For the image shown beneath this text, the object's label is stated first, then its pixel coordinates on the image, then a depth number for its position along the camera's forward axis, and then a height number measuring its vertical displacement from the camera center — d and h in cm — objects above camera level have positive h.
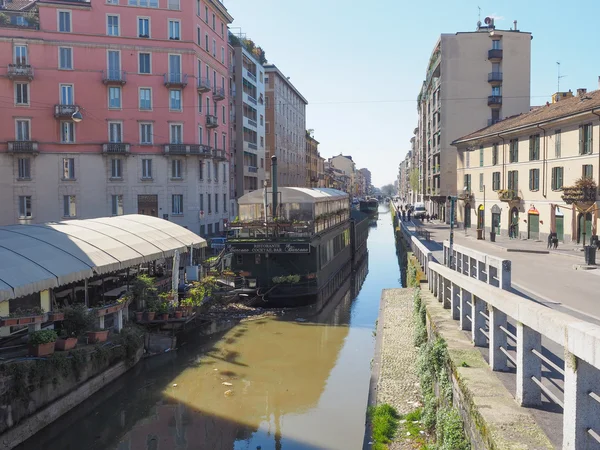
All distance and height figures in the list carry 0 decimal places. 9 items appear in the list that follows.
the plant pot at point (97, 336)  1357 -326
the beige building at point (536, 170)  3297 +212
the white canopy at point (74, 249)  1289 -137
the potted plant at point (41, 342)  1166 -294
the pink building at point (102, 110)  4012 +679
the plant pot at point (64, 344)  1237 -314
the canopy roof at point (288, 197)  2609 +20
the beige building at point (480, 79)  5803 +1256
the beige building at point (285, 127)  6956 +1018
